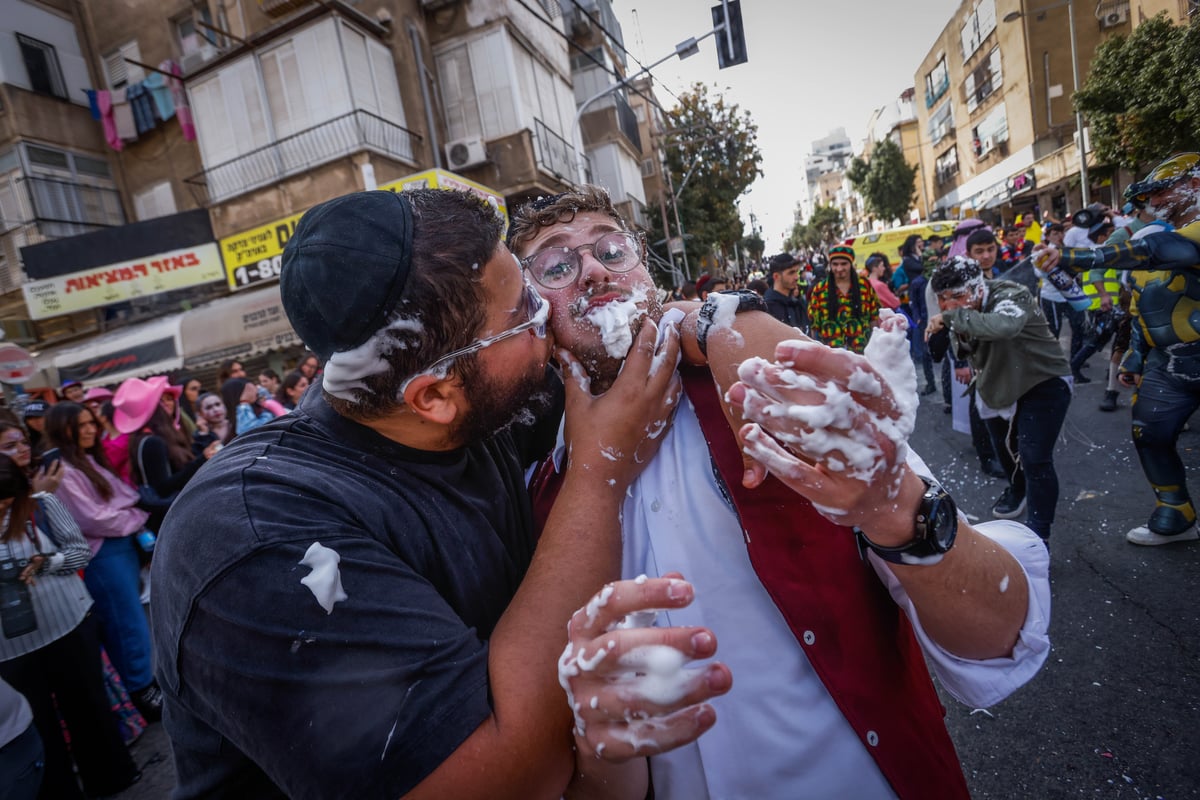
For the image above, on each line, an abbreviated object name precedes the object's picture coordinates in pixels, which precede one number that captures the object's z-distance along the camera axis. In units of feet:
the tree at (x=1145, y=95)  55.77
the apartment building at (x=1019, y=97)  86.48
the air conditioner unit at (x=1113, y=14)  85.76
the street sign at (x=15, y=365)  19.97
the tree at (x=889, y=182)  145.89
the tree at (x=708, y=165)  86.69
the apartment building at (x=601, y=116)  78.12
